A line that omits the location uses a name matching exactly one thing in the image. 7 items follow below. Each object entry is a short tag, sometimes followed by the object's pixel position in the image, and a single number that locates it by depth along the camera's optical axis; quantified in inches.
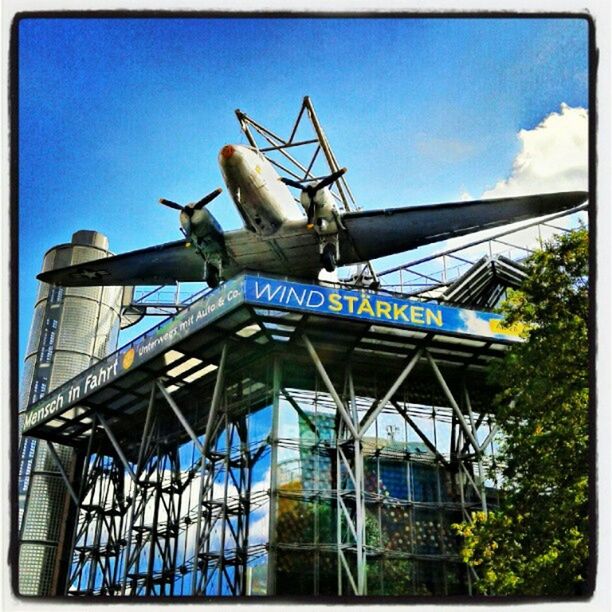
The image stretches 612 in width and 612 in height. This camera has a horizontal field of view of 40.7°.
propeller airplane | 996.6
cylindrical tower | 1115.9
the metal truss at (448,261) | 1043.9
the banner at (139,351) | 1002.1
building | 992.2
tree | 587.8
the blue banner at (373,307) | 978.1
